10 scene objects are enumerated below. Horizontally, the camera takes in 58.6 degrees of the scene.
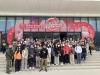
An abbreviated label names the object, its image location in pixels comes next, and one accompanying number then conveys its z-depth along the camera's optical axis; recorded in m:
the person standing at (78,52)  5.57
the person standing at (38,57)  5.22
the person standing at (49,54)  5.33
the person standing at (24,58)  5.17
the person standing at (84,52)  5.70
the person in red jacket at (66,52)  5.51
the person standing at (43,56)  5.12
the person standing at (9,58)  5.03
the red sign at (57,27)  8.58
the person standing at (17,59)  5.13
